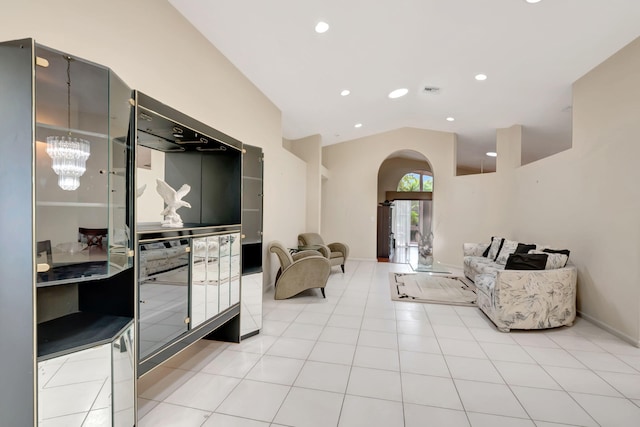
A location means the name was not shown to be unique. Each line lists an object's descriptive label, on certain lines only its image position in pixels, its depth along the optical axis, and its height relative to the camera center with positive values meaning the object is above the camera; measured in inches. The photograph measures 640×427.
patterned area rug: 187.5 -57.0
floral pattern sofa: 136.6 -39.4
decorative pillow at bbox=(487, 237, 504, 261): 228.9 -29.3
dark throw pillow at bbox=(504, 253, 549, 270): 149.2 -26.0
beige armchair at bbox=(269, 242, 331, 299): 177.9 -39.4
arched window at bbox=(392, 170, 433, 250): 508.7 -18.8
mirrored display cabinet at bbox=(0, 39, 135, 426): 48.9 -6.2
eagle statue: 90.3 +1.5
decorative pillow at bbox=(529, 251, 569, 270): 149.6 -25.4
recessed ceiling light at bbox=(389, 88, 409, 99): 203.6 +83.1
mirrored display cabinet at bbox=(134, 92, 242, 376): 76.5 -8.4
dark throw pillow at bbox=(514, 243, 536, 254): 188.2 -24.1
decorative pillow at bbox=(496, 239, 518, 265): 211.4 -28.6
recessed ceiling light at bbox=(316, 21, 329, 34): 122.4 +77.3
